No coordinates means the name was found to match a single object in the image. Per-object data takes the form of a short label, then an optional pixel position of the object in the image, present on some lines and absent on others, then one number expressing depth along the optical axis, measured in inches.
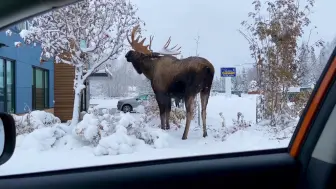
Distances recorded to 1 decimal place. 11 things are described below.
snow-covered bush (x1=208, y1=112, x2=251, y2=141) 267.7
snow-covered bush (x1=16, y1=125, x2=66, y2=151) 202.1
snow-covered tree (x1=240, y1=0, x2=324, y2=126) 279.0
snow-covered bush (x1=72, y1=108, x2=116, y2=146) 265.6
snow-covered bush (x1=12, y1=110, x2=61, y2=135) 272.9
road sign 271.1
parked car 379.5
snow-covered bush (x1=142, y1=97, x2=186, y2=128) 345.1
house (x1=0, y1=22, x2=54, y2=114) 380.9
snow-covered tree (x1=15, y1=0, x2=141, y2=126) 350.3
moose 320.8
